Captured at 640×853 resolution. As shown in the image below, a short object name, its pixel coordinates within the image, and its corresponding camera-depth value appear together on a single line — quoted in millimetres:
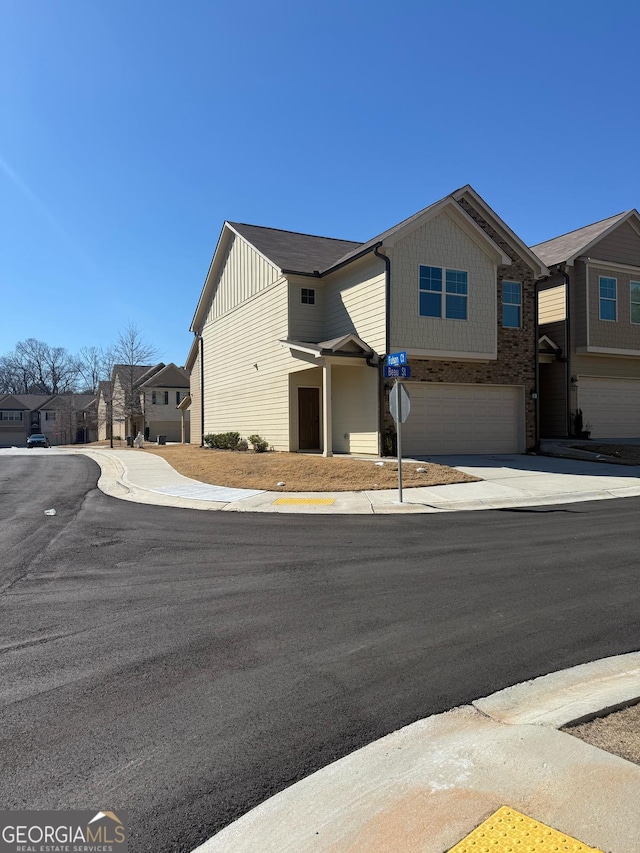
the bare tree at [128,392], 50750
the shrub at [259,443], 22812
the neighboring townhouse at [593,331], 23438
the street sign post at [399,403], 12672
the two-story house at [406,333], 18922
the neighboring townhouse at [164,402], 53938
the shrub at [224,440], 26062
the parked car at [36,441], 59450
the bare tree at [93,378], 88206
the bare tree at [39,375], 96188
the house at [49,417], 72250
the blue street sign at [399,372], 12842
